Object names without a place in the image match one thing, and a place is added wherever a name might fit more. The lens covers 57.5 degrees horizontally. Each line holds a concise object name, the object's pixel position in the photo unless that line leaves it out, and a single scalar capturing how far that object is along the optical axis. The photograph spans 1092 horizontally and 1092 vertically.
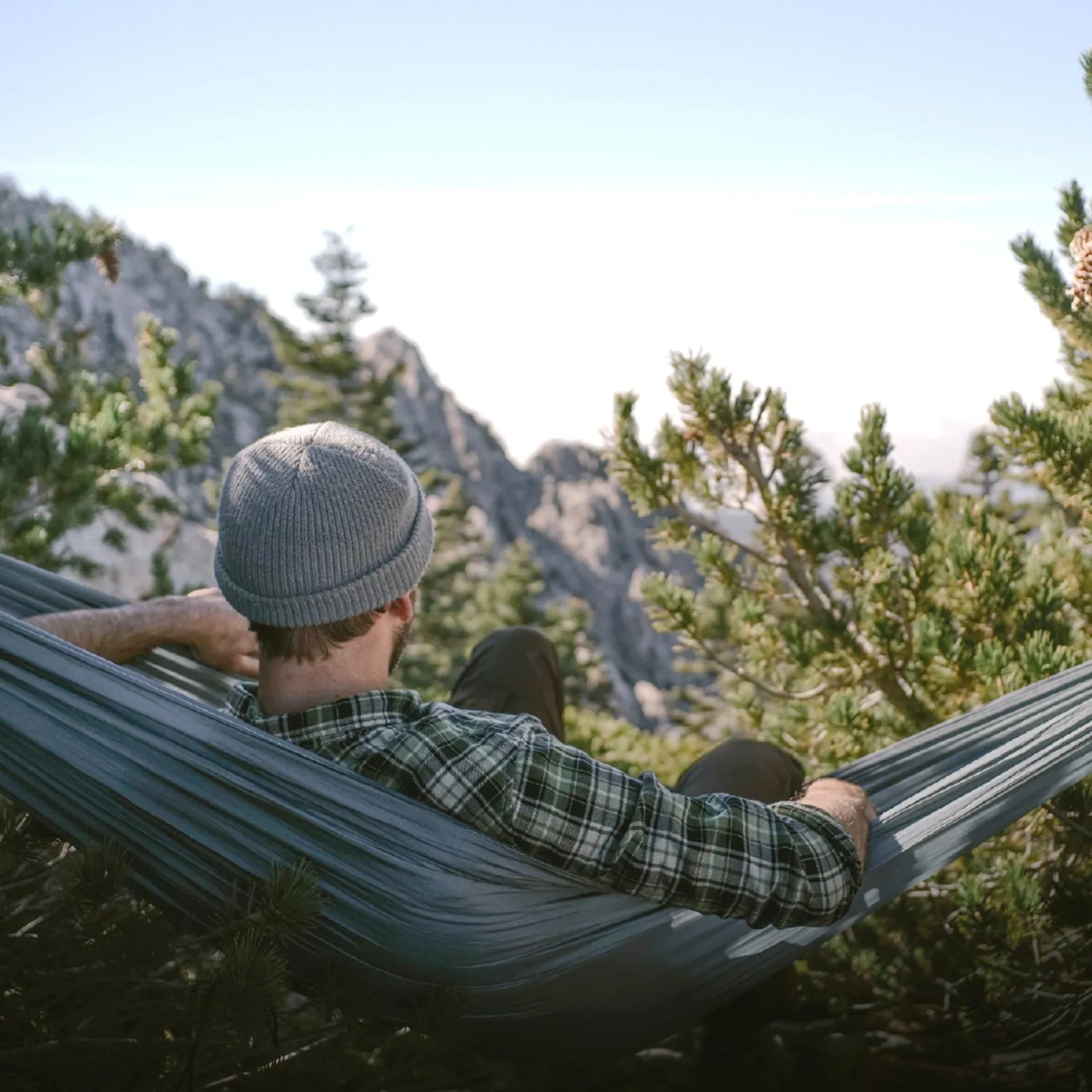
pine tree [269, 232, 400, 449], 18.00
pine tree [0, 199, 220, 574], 3.58
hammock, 1.13
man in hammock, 1.11
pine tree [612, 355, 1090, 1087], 1.90
